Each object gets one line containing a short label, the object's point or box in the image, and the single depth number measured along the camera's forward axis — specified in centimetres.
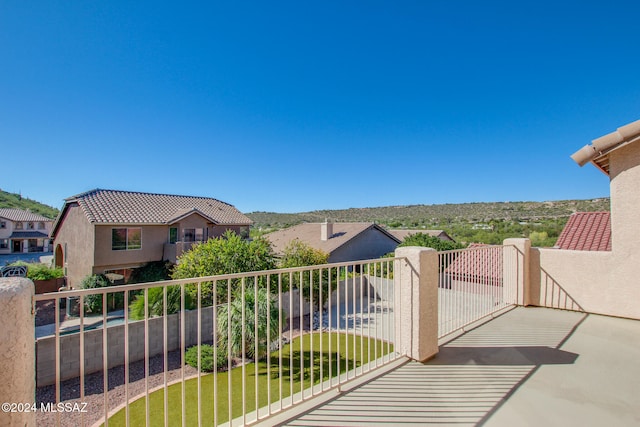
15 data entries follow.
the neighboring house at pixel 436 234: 2196
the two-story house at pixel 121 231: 1470
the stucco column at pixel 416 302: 338
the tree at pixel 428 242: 1595
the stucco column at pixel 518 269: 570
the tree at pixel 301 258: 1146
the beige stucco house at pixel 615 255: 481
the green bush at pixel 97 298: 1204
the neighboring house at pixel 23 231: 3322
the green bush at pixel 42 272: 1486
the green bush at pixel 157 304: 885
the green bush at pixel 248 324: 674
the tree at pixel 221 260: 1005
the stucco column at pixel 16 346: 131
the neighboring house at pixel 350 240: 1870
